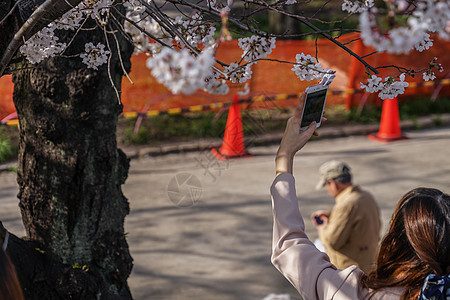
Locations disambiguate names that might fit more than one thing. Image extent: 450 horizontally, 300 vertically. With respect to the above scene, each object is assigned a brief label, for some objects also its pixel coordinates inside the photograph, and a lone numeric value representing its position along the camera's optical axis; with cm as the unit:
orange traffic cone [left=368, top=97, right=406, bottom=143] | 920
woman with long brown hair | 189
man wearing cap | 440
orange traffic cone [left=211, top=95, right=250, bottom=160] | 850
